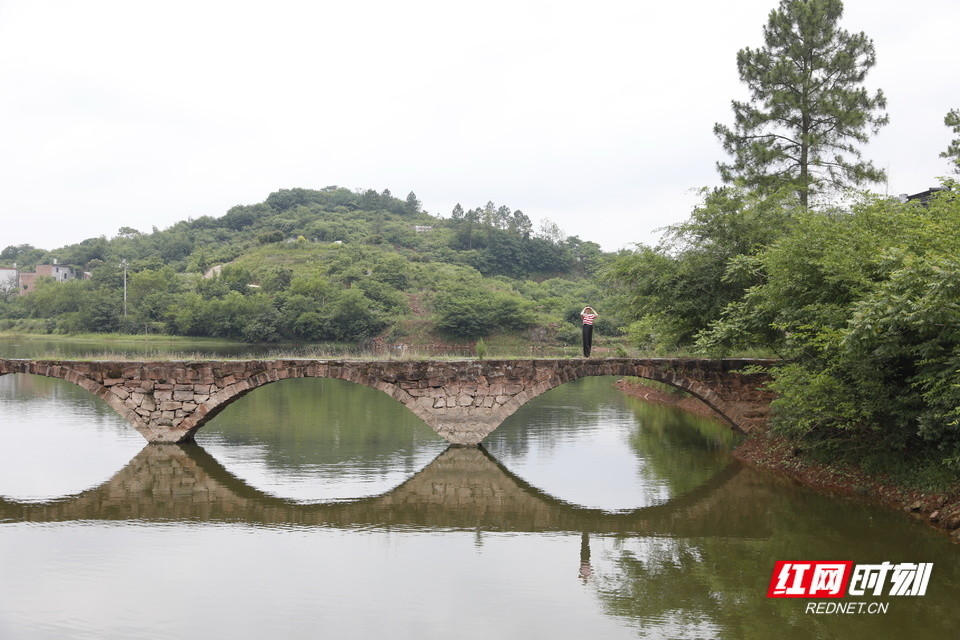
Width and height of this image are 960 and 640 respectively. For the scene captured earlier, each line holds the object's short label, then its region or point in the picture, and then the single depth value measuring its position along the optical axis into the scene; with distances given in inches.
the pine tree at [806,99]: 962.1
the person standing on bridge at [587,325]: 792.3
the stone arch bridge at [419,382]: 797.9
